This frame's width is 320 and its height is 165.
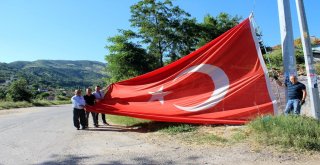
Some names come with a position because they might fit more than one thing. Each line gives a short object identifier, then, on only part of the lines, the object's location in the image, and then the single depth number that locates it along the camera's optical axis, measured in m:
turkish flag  7.52
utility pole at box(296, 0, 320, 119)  6.28
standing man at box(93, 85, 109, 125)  9.16
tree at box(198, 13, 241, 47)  17.58
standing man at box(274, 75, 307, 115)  7.05
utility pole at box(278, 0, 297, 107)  6.93
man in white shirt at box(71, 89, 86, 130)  8.99
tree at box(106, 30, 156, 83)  14.23
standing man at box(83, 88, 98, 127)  9.17
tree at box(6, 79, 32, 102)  27.86
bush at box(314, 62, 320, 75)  9.96
